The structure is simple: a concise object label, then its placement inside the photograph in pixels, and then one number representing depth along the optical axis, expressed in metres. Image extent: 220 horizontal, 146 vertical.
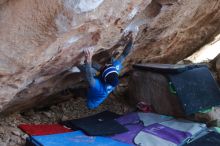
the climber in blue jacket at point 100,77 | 3.84
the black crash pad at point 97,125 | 4.12
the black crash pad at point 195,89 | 4.37
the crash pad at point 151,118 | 4.61
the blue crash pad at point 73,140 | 3.71
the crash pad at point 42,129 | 3.97
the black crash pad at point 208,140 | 3.90
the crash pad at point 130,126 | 4.10
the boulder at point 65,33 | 2.86
